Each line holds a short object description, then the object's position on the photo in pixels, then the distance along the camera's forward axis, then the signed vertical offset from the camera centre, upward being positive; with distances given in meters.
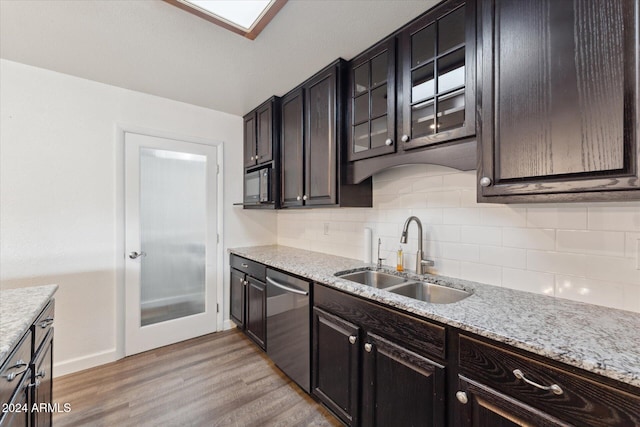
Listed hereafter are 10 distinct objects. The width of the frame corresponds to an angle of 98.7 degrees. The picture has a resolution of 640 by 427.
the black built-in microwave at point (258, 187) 2.73 +0.29
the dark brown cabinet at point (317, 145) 2.04 +0.57
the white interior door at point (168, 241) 2.59 -0.26
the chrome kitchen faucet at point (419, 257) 1.80 -0.29
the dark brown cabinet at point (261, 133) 2.71 +0.86
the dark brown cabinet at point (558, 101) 0.91 +0.42
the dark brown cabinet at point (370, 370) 1.22 -0.81
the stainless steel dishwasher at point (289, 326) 1.92 -0.85
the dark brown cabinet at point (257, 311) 2.44 -0.90
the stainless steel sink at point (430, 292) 1.58 -0.48
